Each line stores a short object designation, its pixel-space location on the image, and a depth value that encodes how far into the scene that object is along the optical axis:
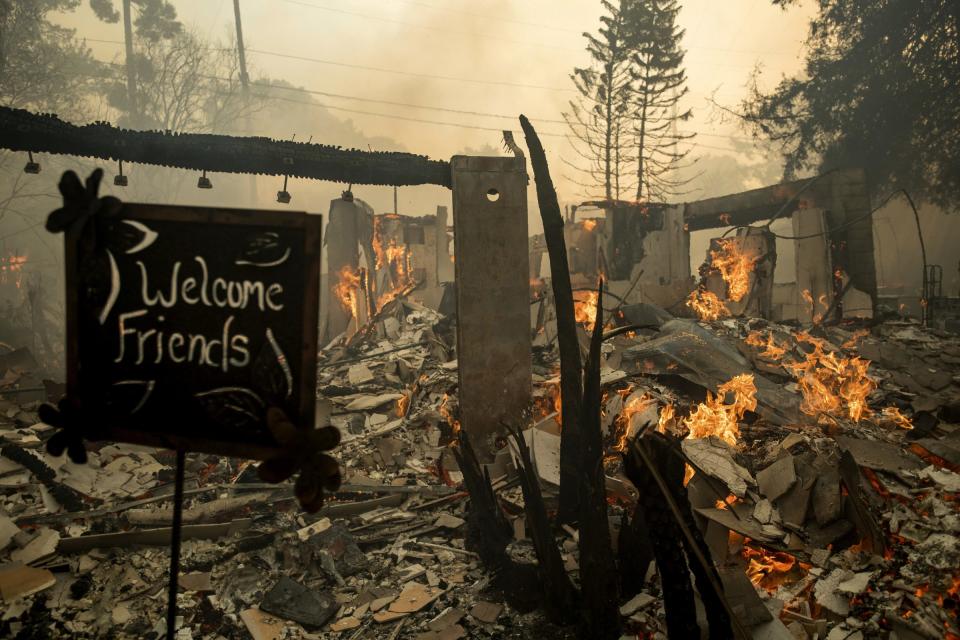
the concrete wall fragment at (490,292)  6.95
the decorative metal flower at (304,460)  2.03
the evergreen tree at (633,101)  26.78
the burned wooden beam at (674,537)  2.75
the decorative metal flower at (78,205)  2.18
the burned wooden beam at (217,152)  6.06
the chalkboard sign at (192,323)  2.17
